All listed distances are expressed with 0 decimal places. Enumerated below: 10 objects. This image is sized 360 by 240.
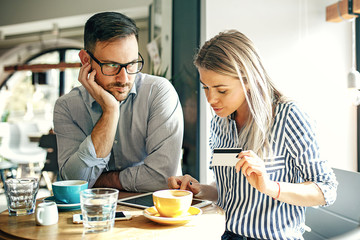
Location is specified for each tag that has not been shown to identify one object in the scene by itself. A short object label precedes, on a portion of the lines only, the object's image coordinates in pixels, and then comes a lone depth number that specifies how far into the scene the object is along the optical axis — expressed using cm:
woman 123
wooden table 91
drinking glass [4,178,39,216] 110
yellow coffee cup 99
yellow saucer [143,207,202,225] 97
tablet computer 120
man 154
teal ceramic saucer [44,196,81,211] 113
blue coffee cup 116
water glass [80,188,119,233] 93
